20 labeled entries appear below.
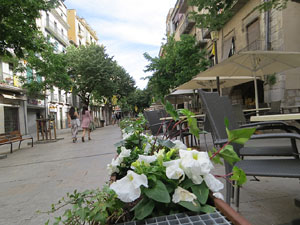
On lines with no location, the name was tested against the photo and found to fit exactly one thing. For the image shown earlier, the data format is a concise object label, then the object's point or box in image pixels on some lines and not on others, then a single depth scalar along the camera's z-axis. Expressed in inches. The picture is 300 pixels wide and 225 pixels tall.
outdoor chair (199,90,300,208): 56.2
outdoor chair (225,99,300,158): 77.0
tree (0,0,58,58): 220.5
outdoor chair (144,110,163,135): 185.7
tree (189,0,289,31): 217.0
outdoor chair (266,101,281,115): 247.1
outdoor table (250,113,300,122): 63.4
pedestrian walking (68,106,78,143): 383.9
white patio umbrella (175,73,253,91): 331.9
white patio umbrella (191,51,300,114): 208.8
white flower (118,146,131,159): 48.1
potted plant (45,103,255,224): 30.0
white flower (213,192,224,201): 32.6
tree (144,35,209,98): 533.0
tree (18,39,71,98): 416.2
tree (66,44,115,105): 740.0
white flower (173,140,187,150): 47.9
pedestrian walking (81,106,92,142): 391.9
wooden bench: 275.3
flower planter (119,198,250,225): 27.9
